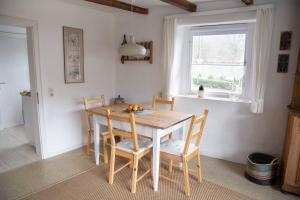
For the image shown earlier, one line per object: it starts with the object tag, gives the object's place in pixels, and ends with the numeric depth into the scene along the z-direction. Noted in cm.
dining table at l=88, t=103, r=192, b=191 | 234
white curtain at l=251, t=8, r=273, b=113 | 263
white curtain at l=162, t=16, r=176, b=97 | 332
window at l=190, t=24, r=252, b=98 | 303
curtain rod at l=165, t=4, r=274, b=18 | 264
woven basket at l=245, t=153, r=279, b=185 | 254
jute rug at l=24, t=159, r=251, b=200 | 234
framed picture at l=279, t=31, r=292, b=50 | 257
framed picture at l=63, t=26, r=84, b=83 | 332
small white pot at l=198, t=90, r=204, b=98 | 329
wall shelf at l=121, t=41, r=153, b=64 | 366
